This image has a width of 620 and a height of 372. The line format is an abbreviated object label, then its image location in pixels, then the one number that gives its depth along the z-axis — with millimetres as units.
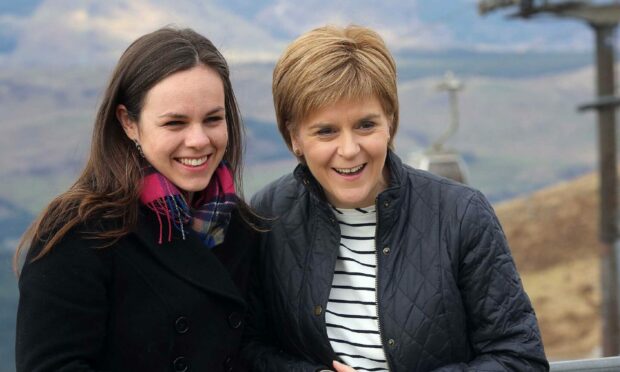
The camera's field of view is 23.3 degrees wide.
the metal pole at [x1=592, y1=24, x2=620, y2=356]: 9711
